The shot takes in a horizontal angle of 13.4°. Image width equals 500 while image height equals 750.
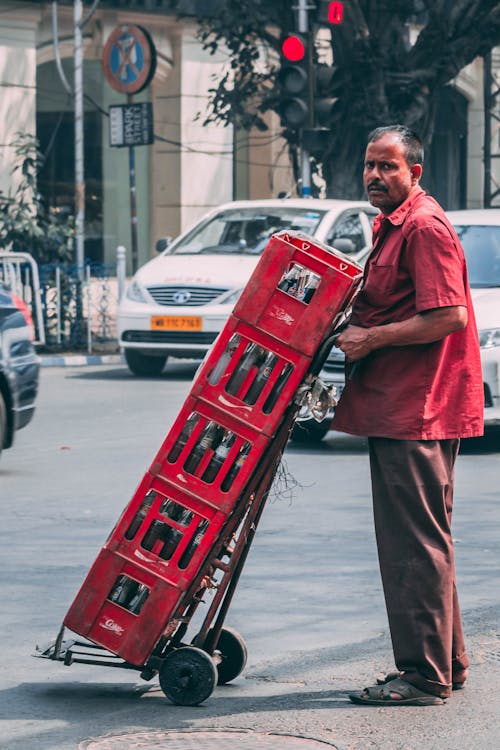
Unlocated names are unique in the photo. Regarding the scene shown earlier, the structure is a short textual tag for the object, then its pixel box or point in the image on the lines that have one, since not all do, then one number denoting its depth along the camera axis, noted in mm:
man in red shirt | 6585
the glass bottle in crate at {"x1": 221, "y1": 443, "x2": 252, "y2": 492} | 6700
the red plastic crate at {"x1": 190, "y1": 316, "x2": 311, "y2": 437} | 6680
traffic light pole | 23392
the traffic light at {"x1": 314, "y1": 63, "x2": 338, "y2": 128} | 23611
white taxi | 20353
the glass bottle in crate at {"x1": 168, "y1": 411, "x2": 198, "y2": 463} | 6750
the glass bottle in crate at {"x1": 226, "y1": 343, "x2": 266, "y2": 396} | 6735
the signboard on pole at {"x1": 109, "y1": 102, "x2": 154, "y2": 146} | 26321
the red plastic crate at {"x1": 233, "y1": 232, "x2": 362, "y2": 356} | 6620
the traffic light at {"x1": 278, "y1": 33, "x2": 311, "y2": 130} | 23053
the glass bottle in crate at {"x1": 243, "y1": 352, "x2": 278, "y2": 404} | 6720
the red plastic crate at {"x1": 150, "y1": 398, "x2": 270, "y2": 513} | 6650
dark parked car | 13021
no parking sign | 26819
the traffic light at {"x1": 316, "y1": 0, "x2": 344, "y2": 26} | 23093
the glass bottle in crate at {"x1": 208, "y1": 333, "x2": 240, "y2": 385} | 6735
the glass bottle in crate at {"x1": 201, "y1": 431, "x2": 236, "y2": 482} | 6720
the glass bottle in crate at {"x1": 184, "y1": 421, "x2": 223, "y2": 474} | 6735
